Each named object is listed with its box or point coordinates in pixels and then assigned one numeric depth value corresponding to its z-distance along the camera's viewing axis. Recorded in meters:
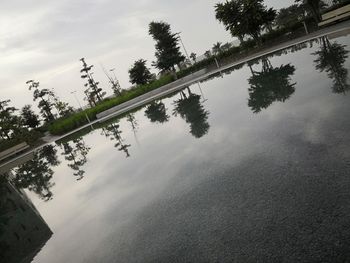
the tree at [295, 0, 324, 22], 35.03
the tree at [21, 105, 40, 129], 68.81
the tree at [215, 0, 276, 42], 38.50
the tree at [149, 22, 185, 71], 50.94
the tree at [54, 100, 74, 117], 69.91
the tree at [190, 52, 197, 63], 96.12
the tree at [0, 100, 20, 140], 42.90
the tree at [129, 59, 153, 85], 61.41
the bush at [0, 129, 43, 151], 35.43
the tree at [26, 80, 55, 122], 69.56
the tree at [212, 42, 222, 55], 86.66
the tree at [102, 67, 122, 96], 76.69
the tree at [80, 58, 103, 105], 65.94
